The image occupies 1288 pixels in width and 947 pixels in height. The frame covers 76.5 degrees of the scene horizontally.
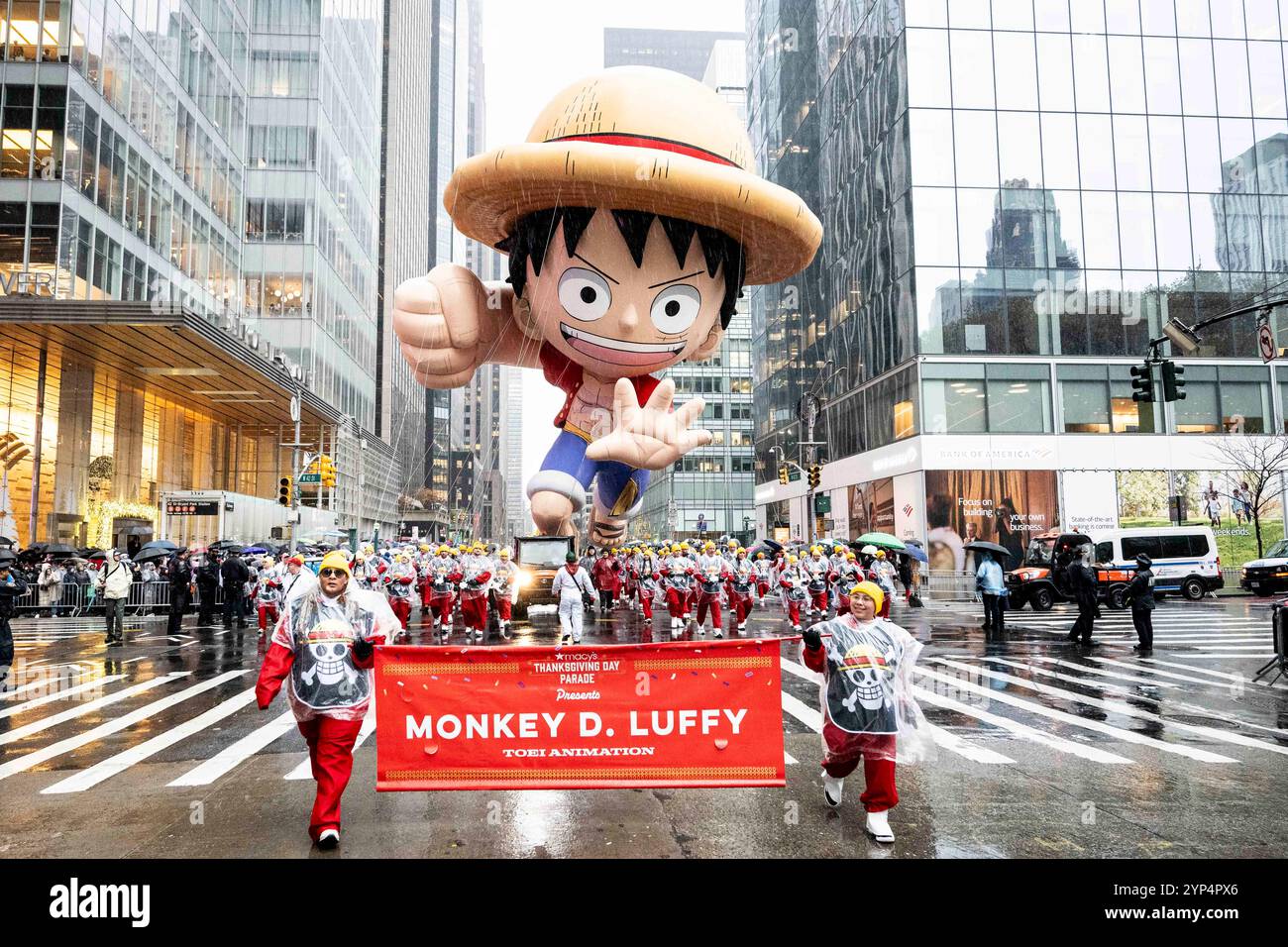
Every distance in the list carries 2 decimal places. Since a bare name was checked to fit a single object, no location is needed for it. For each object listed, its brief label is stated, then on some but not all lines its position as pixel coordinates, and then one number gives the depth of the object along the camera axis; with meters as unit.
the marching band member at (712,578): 16.61
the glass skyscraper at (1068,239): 32.59
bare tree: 31.45
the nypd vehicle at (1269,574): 25.39
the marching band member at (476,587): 15.50
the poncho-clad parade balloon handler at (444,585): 16.70
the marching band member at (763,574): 20.06
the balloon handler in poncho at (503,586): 15.98
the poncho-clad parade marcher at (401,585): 16.70
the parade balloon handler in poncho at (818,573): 17.30
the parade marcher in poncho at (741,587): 17.19
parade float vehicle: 18.09
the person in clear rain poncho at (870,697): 5.11
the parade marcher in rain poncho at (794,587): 16.94
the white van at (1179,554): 25.91
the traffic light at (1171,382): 16.78
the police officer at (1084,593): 15.14
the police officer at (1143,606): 13.73
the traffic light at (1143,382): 17.39
